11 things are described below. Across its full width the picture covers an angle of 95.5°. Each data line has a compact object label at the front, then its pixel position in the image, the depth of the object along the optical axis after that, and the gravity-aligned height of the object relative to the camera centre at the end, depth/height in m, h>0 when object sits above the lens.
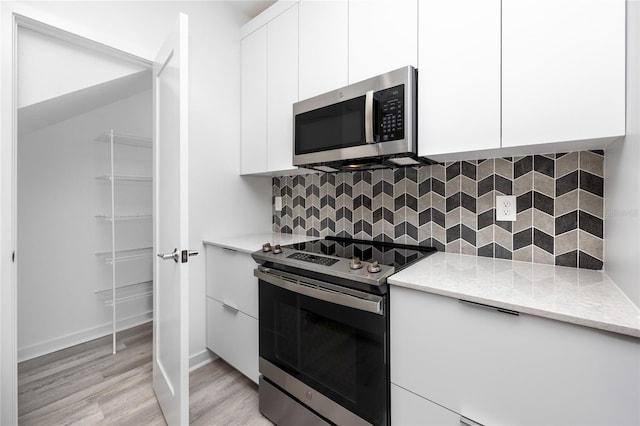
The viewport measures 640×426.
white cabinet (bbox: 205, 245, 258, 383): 1.71 -0.63
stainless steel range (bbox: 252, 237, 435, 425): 1.12 -0.54
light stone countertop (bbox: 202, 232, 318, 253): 1.79 -0.22
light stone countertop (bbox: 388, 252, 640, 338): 0.75 -0.26
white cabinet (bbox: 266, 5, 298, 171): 1.82 +0.81
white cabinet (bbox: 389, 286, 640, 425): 0.73 -0.46
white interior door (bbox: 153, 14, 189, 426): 1.30 -0.08
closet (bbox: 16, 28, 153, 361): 2.13 -0.02
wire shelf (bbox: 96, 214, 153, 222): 2.46 -0.07
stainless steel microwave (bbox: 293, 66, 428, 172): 1.28 +0.42
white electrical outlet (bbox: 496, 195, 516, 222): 1.37 +0.01
